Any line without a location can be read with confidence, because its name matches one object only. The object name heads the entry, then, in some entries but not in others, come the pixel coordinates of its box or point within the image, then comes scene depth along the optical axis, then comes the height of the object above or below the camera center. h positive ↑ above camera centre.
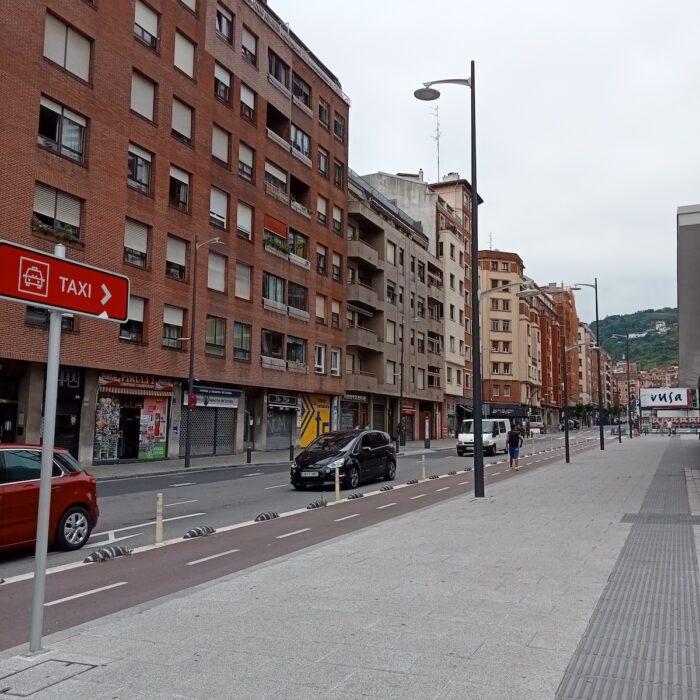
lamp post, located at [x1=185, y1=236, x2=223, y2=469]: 26.12 +3.25
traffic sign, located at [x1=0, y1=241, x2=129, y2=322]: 4.47 +0.92
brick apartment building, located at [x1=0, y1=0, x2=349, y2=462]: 23.45 +8.69
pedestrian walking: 24.58 -0.84
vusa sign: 87.19 +3.35
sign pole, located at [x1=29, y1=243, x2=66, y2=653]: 4.80 -0.48
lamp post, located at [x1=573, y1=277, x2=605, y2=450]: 36.56 +6.67
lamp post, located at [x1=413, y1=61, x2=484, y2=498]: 15.20 +3.20
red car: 8.70 -1.13
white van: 35.06 -0.81
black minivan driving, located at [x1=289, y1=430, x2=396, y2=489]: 17.70 -1.09
